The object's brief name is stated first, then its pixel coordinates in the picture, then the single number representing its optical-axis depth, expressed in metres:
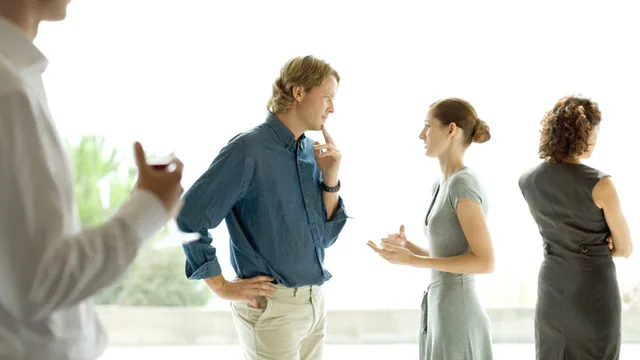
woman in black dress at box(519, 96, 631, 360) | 2.55
